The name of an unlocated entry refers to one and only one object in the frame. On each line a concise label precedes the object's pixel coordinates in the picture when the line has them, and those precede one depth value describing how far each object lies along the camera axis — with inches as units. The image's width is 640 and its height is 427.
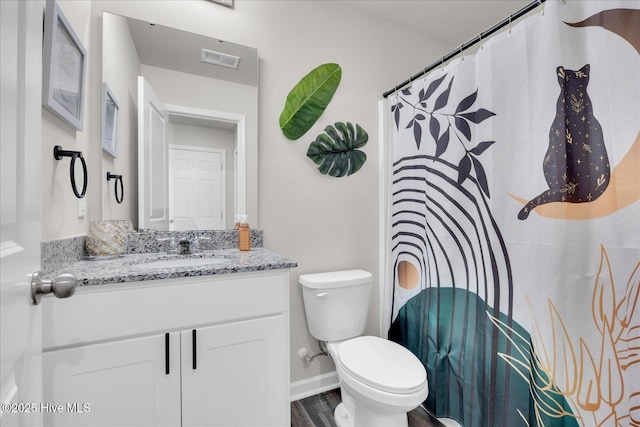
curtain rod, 43.9
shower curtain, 36.1
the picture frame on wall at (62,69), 36.7
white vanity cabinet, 35.0
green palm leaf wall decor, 69.2
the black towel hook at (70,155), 40.5
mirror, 55.8
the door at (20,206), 18.0
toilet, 47.6
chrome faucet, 56.3
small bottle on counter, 60.2
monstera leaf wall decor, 72.9
